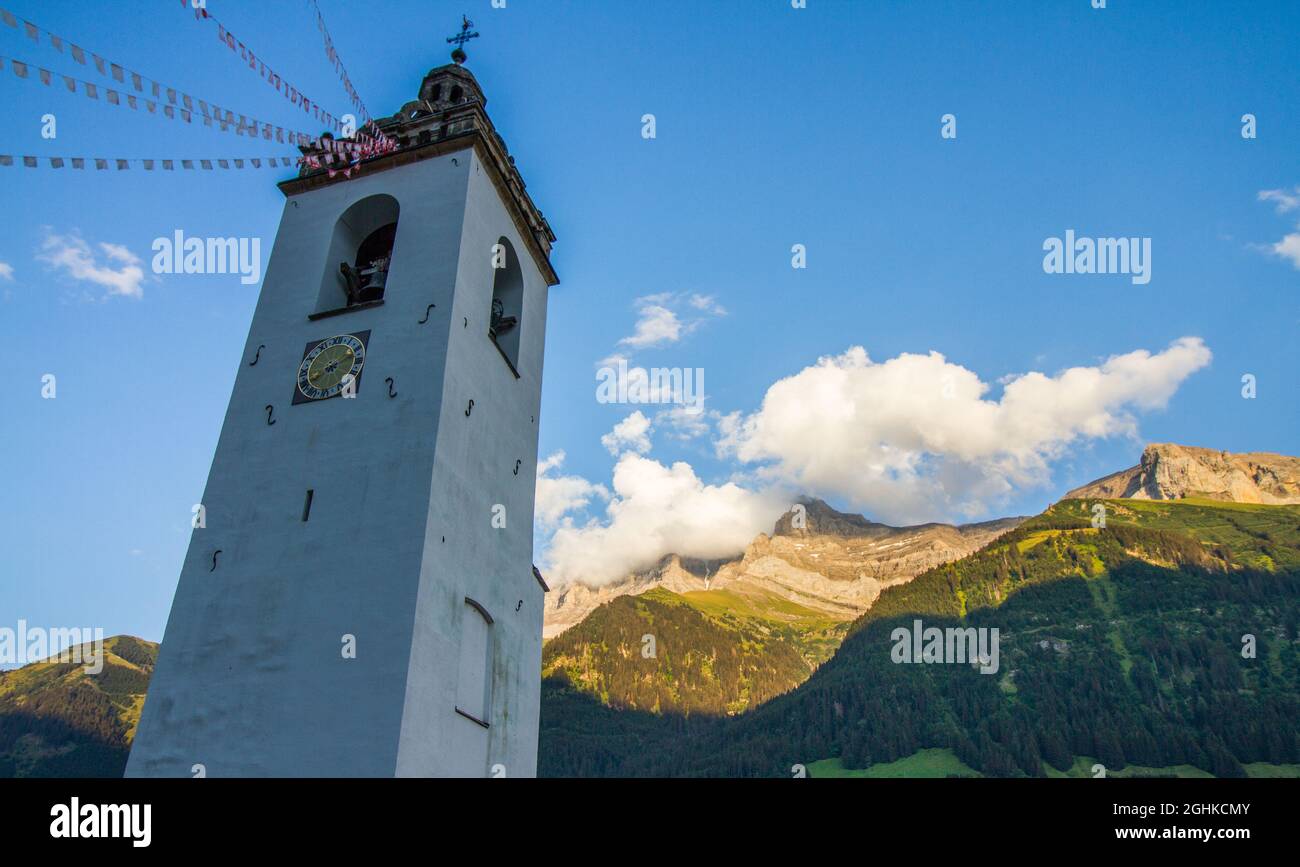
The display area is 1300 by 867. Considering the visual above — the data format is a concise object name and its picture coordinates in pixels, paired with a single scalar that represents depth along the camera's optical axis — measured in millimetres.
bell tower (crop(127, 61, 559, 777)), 14602
